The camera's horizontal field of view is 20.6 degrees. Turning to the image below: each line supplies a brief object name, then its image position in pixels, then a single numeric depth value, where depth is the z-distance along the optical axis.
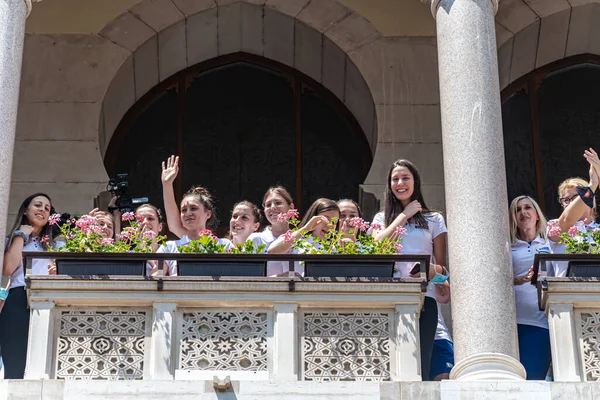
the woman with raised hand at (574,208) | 18.31
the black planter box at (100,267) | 17.56
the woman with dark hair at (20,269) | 17.55
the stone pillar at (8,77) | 17.83
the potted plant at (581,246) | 17.58
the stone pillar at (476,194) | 16.95
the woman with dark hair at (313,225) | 17.94
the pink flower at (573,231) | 18.05
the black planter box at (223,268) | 17.59
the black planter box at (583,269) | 17.55
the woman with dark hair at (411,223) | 17.95
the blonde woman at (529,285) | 17.70
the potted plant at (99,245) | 17.59
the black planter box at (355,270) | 17.59
